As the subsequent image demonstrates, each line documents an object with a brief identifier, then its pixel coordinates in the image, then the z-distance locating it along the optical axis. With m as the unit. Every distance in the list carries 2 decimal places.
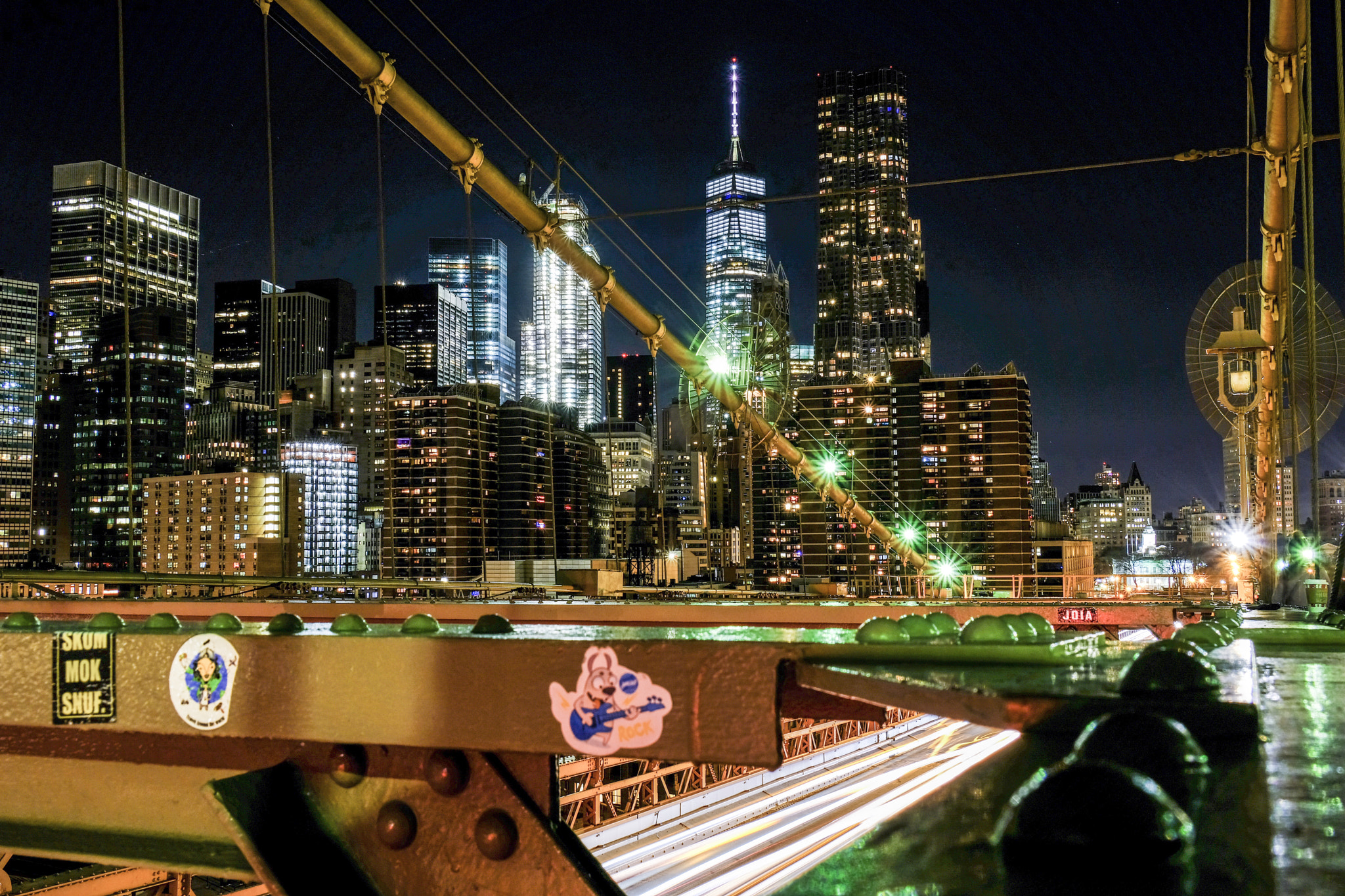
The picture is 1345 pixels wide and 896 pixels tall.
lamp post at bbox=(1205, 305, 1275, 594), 28.77
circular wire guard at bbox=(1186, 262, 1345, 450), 28.52
